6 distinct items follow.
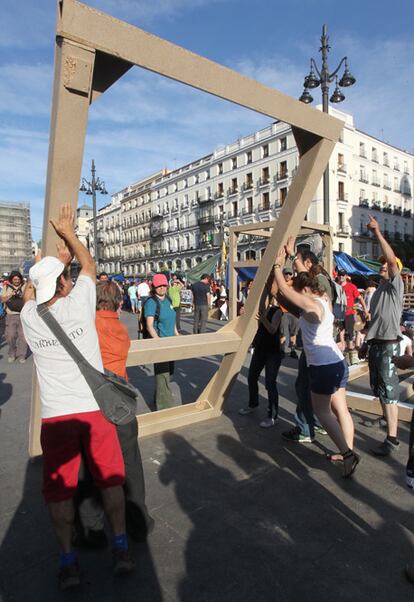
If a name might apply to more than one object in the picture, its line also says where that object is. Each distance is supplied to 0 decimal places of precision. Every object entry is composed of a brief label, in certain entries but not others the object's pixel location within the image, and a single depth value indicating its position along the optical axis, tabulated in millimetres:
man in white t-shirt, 2182
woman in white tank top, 3320
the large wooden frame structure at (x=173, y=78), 2576
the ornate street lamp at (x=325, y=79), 10305
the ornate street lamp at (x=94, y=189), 18906
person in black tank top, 4504
